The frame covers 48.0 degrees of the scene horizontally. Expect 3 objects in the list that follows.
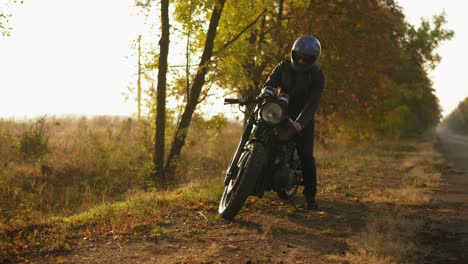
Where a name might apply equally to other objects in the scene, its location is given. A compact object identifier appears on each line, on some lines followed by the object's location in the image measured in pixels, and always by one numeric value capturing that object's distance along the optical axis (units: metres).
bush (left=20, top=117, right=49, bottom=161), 15.17
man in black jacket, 7.28
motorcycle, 6.43
